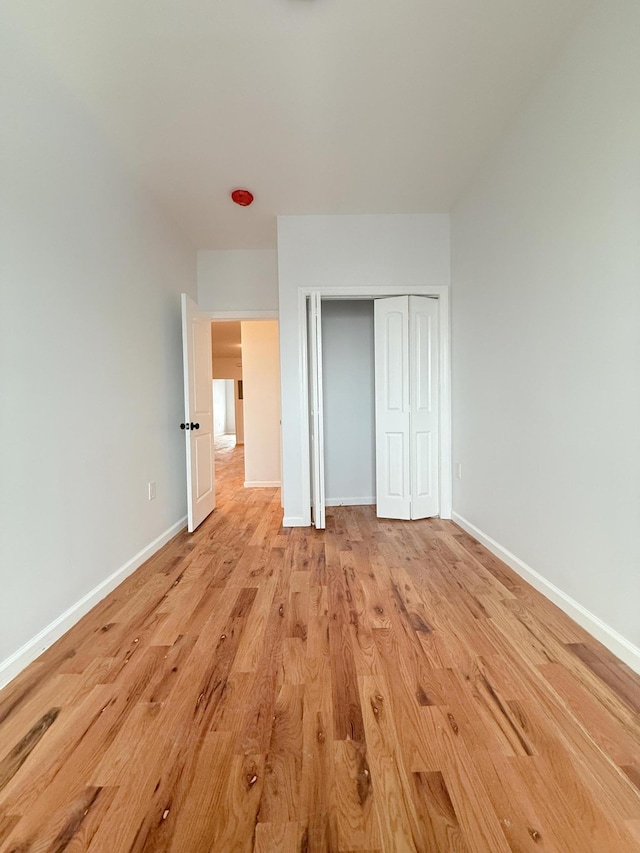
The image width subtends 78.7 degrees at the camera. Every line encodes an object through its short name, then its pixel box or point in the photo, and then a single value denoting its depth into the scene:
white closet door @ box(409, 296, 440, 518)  3.45
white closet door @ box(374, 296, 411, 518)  3.44
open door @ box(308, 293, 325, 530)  3.28
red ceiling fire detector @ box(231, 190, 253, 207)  2.90
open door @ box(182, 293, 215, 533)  3.23
